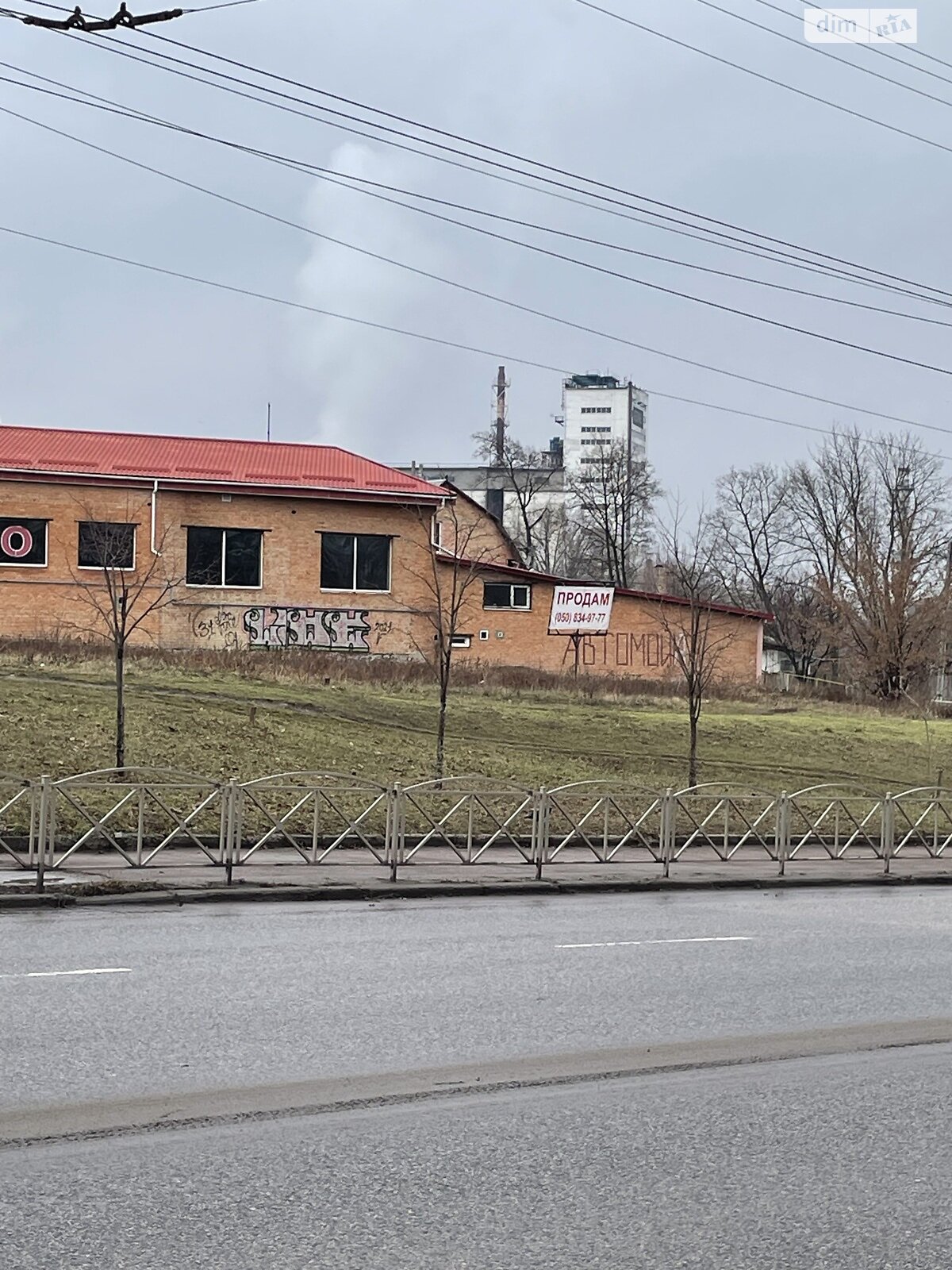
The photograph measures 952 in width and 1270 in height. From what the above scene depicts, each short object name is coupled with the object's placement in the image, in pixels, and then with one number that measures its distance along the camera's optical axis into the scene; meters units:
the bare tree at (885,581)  62.72
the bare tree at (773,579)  85.75
